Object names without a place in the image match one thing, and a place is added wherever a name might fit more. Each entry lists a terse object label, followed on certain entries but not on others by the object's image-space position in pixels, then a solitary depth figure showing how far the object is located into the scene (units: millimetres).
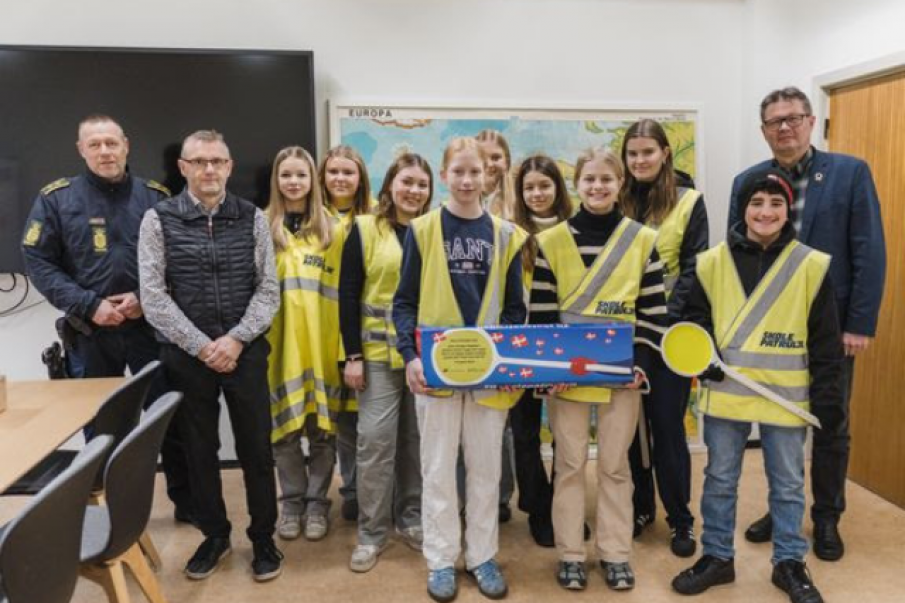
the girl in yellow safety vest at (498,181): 2654
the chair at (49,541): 1249
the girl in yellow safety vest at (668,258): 2523
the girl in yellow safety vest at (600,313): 2275
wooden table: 1718
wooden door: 3029
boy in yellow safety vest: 2164
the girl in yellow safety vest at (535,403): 2594
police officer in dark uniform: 2648
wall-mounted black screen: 3205
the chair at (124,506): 1650
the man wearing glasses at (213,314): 2293
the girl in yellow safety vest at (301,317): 2648
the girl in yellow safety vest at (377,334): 2504
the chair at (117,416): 2012
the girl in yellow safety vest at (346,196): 2760
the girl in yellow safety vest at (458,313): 2213
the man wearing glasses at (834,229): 2527
